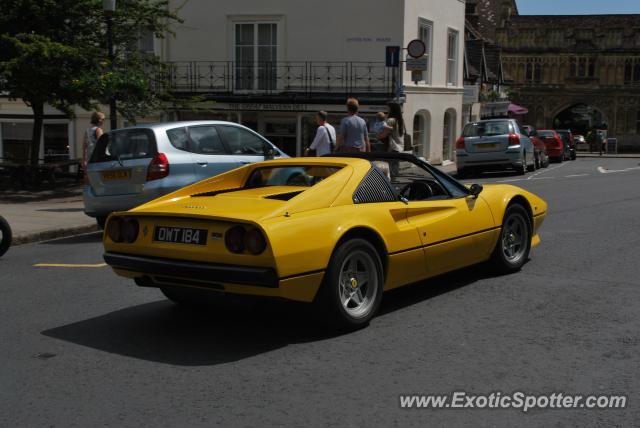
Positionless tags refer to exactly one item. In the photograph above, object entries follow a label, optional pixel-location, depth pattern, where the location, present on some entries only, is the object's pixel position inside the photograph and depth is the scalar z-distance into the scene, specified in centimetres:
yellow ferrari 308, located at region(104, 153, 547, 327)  502
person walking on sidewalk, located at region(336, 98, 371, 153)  1317
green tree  1502
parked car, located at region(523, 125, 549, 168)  2630
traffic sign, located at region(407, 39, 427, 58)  2031
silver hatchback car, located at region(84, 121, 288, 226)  1009
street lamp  1387
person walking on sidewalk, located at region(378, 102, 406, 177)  1341
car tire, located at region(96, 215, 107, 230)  1082
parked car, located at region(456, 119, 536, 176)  2155
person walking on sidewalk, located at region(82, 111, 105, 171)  1298
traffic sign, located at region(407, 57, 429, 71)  1992
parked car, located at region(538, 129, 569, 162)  3316
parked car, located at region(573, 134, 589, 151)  6092
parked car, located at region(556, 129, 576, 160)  3702
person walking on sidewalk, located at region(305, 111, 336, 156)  1363
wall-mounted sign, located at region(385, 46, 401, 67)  1955
